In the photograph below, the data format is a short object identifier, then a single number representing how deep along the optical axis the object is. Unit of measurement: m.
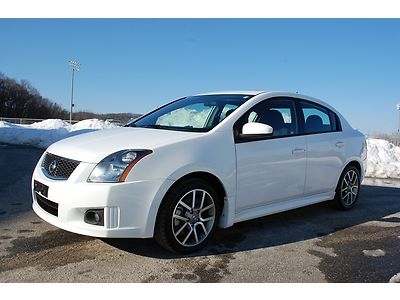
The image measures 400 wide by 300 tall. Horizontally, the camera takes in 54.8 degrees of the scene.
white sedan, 3.24
